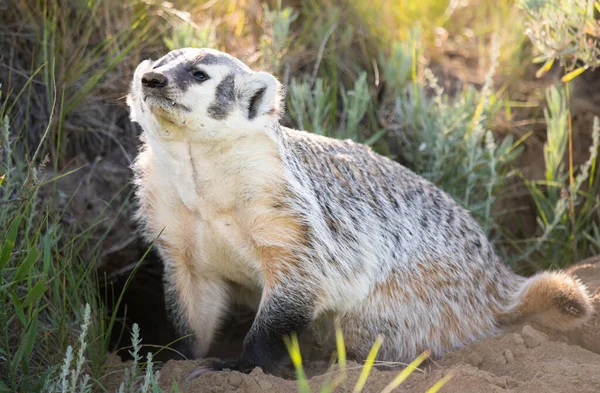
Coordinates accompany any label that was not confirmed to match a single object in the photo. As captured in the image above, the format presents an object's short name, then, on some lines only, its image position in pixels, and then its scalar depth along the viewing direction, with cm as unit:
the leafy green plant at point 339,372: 328
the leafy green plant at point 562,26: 577
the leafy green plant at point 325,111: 667
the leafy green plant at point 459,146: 667
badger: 467
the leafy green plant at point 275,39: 694
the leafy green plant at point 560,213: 648
